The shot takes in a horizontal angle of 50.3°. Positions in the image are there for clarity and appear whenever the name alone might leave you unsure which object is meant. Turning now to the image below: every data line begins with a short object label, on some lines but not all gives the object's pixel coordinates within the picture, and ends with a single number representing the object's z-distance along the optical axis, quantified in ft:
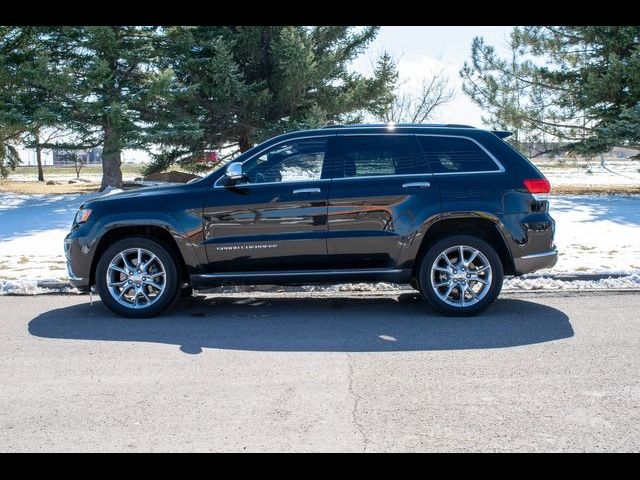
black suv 22.81
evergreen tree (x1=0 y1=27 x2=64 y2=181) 62.69
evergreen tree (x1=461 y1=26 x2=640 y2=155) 70.95
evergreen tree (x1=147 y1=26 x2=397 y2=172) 67.77
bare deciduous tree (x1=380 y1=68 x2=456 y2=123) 99.30
